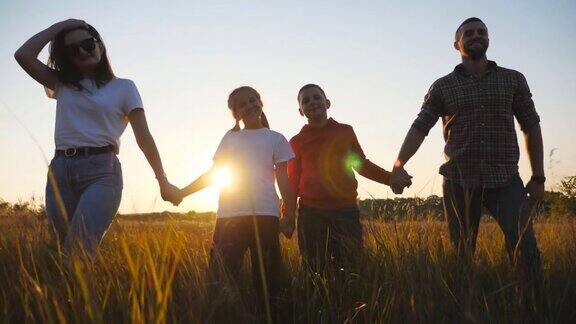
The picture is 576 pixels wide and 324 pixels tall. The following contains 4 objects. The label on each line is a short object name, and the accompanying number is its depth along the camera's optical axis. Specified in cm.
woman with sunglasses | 294
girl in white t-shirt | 336
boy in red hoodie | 442
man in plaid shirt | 365
